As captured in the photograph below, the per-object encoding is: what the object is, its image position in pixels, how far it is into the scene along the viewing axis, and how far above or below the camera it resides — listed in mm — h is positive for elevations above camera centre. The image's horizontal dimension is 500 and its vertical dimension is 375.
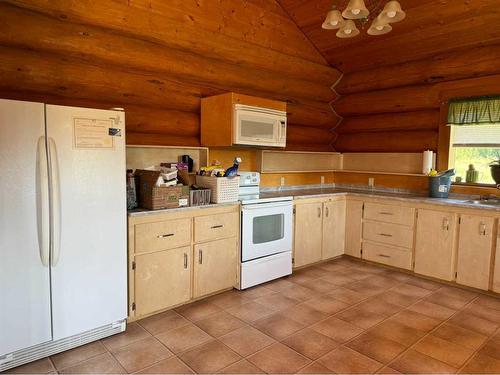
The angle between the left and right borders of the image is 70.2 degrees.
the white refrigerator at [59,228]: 2217 -468
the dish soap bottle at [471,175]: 4191 -109
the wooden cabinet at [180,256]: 2906 -851
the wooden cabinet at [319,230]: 4230 -841
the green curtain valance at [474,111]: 3900 +622
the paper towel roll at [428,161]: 4406 +50
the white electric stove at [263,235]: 3613 -778
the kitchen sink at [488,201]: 3773 -383
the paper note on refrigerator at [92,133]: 2424 +180
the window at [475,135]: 3973 +364
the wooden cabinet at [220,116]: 3602 +468
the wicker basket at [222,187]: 3432 -248
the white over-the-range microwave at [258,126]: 3621 +381
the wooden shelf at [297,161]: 4598 +20
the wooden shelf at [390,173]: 4628 -118
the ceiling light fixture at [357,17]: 2524 +1099
